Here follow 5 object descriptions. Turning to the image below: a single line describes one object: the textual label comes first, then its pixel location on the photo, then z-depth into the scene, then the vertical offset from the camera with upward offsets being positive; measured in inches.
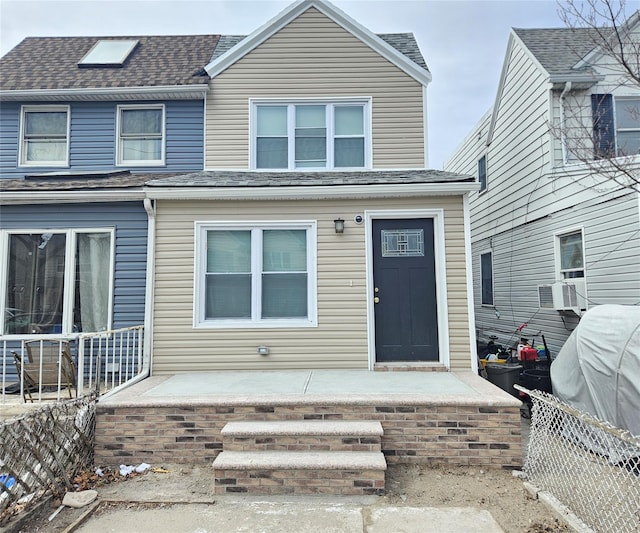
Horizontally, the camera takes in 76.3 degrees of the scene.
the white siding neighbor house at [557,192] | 236.8 +63.9
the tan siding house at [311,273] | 224.7 +9.1
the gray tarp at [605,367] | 165.5 -36.0
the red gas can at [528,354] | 256.1 -42.4
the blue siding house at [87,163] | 242.2 +87.8
